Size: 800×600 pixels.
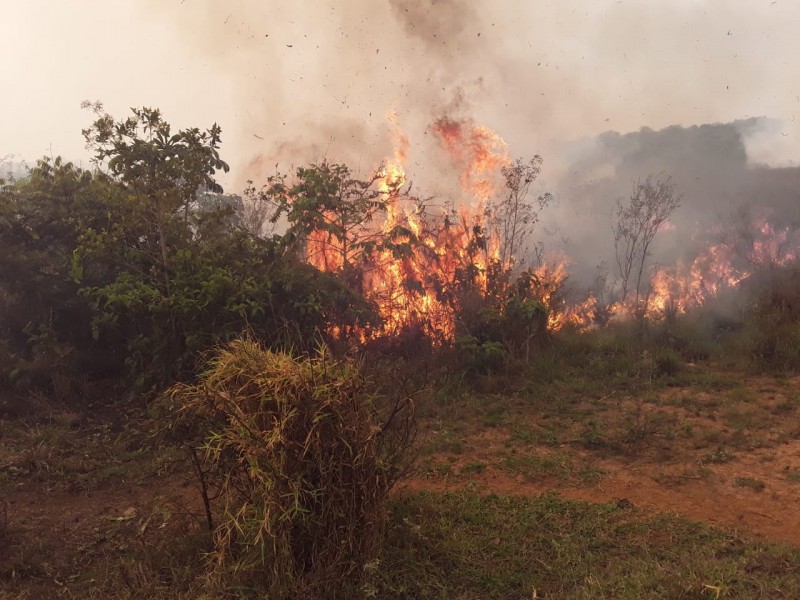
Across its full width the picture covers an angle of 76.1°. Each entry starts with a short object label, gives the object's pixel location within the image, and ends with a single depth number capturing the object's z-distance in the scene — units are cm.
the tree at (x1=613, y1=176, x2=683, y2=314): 1152
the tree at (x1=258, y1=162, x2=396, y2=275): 878
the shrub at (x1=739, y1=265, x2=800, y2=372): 816
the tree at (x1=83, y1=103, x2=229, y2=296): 738
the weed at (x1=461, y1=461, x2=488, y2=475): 544
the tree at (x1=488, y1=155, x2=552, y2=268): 1058
